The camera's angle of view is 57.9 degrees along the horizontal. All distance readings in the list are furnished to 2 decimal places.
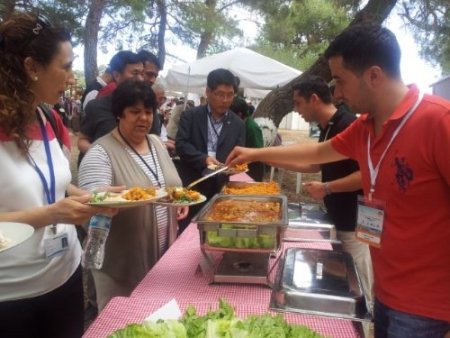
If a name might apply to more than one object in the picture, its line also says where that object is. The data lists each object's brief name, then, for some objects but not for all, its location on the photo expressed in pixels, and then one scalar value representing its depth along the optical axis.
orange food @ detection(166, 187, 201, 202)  1.75
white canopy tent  6.20
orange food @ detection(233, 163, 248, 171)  2.77
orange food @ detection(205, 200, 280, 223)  1.67
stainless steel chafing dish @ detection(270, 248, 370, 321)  1.23
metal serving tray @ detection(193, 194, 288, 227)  1.53
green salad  0.98
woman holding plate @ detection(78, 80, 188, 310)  1.89
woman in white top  1.25
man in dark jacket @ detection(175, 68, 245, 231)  3.14
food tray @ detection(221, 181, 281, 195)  2.50
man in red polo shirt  1.15
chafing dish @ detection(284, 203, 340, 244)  2.12
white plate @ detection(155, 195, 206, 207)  1.67
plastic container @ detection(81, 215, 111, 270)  1.56
